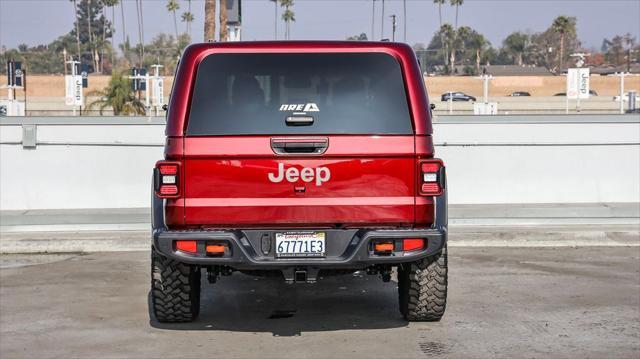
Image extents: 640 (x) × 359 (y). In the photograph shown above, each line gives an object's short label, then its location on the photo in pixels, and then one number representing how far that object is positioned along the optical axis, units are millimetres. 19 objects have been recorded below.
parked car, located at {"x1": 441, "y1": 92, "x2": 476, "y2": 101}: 82750
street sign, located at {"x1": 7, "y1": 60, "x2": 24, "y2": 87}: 34219
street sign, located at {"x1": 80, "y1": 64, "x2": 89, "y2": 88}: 45769
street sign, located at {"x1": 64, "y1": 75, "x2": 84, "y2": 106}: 37781
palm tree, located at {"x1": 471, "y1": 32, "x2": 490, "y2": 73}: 145875
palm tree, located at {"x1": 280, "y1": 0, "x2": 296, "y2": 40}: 164562
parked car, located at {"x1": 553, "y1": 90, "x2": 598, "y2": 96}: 88175
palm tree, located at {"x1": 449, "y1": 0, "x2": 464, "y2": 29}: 149700
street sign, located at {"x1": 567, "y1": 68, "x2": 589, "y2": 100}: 37116
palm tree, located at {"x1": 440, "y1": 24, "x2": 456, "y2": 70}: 148625
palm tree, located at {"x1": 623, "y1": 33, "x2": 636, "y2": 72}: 174775
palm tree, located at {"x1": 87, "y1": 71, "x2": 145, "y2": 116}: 45969
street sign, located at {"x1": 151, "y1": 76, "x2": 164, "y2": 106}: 34181
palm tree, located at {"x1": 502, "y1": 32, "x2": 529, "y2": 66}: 176750
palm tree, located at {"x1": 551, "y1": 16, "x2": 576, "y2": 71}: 122438
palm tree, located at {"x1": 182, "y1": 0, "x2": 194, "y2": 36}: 160925
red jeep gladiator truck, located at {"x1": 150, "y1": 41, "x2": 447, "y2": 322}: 7516
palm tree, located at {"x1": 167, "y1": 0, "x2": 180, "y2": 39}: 146425
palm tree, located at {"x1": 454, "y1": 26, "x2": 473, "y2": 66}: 157862
